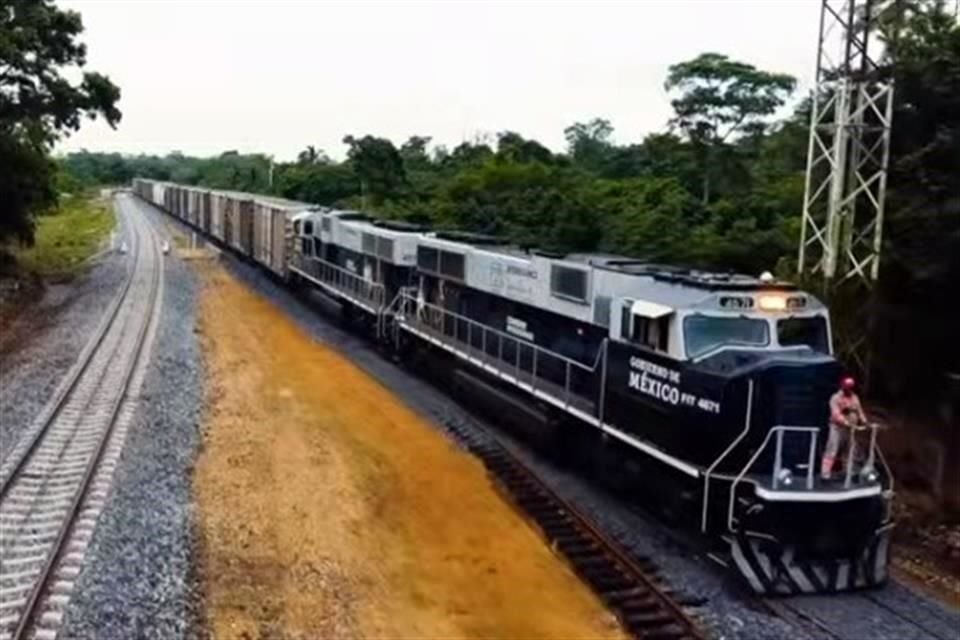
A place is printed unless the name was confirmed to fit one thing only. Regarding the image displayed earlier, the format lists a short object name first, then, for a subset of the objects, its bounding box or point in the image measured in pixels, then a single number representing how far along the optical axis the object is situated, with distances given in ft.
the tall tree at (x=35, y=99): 112.16
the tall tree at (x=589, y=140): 264.87
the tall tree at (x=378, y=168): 207.62
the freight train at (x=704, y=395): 38.04
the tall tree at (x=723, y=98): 181.88
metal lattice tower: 55.88
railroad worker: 38.29
